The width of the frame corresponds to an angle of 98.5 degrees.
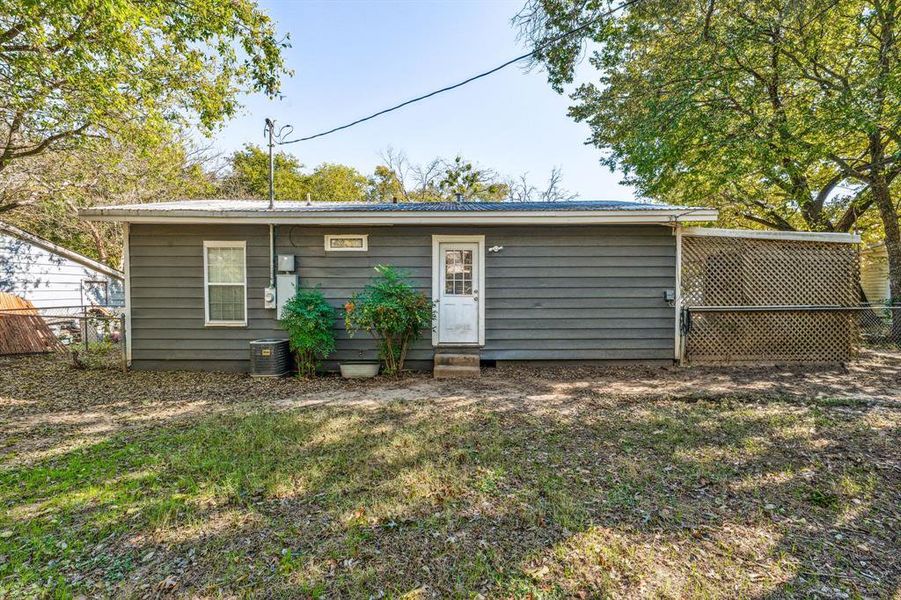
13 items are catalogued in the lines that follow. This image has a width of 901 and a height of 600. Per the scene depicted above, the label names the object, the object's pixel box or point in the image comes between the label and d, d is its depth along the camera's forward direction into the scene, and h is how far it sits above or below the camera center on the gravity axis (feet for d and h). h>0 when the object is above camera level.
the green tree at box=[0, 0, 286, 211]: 18.52 +12.31
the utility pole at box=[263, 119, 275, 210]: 22.93 +9.81
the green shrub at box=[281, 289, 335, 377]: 18.11 -1.50
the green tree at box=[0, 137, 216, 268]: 28.14 +9.25
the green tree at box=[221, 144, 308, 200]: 64.84 +20.97
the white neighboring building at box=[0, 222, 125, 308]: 30.68 +1.79
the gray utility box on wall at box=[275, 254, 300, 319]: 19.69 +0.50
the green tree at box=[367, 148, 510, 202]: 67.56 +20.50
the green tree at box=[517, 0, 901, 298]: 22.09 +13.57
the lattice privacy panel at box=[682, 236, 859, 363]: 20.24 -0.03
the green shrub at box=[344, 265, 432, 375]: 17.87 -0.89
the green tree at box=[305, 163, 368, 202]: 71.46 +20.51
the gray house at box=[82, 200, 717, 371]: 19.92 +0.69
